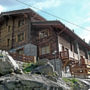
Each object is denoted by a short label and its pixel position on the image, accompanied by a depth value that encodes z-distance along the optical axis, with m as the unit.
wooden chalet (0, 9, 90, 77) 14.60
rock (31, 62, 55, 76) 9.09
